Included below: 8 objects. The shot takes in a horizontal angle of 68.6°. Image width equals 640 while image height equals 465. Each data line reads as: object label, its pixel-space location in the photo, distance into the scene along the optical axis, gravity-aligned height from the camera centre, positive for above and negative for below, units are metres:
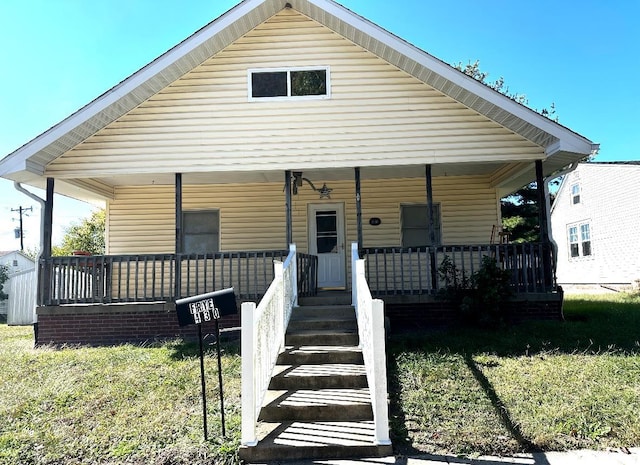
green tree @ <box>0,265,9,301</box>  18.77 -0.37
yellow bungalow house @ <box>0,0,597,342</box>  9.05 +2.60
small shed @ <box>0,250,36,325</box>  15.55 -1.01
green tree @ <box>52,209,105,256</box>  24.36 +1.61
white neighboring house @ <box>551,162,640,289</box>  19.31 +1.36
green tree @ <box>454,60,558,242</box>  22.62 +2.12
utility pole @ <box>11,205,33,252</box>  46.97 +5.77
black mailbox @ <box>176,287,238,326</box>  4.54 -0.42
